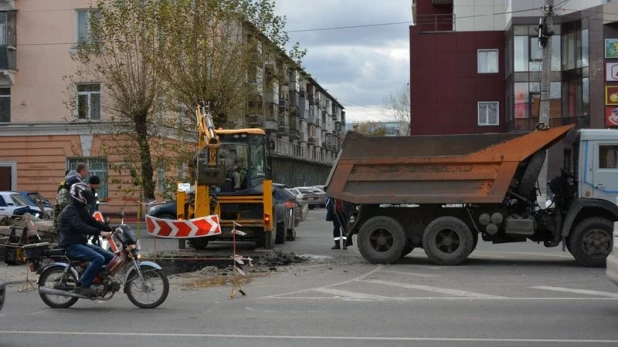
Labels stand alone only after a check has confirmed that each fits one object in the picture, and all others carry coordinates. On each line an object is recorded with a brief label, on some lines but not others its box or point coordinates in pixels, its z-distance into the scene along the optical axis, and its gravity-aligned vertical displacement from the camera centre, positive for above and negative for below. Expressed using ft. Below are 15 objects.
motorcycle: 33.99 -4.71
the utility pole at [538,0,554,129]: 79.25 +13.18
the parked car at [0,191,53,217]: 91.42 -3.20
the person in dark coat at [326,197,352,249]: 61.72 -3.51
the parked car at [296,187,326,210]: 159.53 -4.41
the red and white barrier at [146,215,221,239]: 47.55 -3.32
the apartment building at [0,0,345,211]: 120.78 +13.26
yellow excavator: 58.44 -0.70
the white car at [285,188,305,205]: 154.60 -3.40
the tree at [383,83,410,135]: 251.80 +20.67
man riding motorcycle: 33.76 -2.62
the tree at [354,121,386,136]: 363.44 +24.78
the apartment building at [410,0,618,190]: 133.59 +21.43
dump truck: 48.60 -1.04
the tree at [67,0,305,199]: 93.50 +14.72
